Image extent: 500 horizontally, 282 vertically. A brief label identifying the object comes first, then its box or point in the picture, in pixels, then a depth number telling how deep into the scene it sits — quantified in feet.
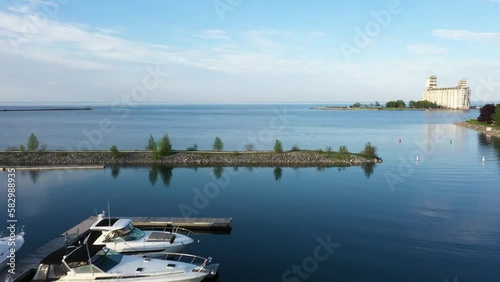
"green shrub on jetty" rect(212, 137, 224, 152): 177.43
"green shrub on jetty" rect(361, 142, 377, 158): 165.99
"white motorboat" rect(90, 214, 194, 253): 65.67
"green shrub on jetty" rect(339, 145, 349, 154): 169.68
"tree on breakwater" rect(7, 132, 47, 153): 169.48
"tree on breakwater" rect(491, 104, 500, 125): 291.99
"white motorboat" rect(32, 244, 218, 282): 52.21
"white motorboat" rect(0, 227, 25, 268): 58.54
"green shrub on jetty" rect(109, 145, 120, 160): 163.71
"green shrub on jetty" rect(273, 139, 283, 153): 170.76
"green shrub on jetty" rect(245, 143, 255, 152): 181.88
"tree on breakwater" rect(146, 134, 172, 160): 165.89
